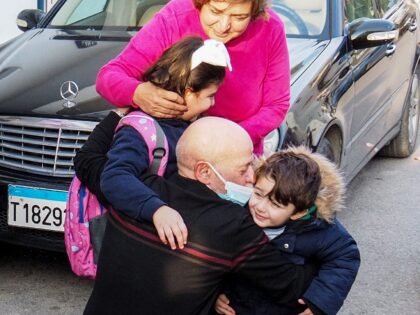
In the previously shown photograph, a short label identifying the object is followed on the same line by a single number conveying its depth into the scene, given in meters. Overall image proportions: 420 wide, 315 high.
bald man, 2.07
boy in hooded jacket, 2.22
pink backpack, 2.47
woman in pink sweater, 2.69
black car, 4.01
